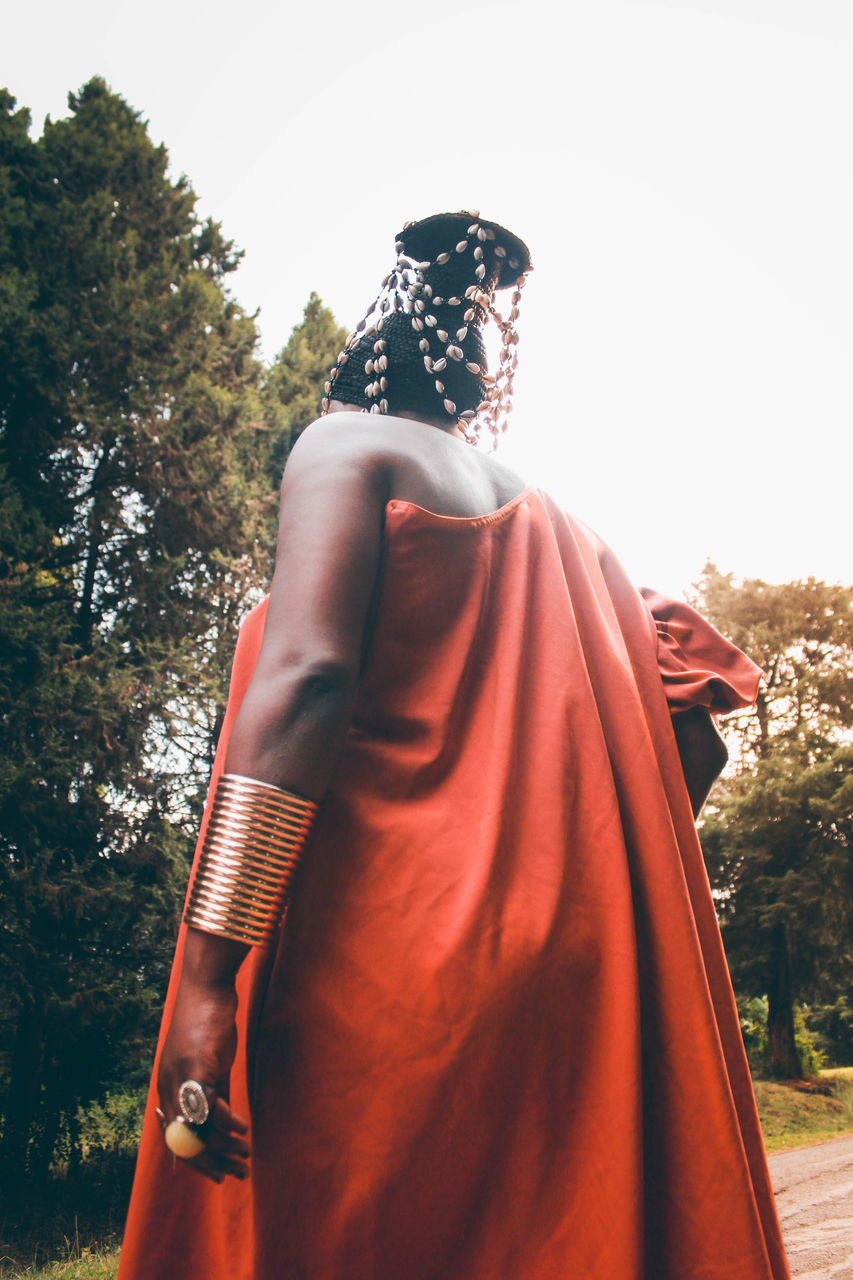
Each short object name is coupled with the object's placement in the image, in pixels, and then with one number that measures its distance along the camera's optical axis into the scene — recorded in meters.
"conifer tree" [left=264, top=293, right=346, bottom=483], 13.49
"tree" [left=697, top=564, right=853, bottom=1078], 17.52
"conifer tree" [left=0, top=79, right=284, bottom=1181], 8.85
